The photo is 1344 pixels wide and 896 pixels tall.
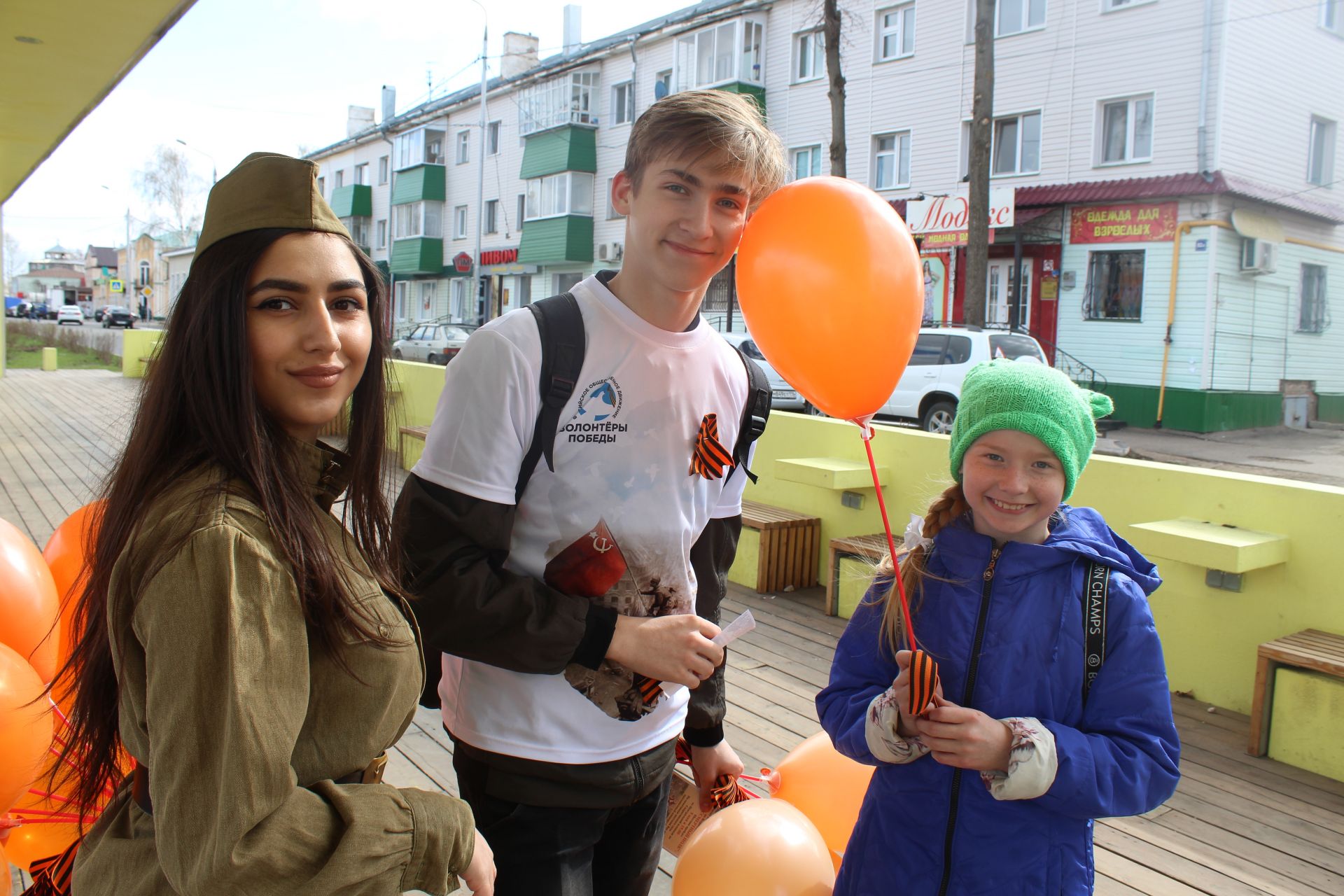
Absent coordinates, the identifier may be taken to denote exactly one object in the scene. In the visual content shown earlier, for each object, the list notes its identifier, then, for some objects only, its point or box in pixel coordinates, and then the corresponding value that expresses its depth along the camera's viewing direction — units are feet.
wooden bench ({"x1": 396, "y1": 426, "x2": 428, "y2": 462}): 31.53
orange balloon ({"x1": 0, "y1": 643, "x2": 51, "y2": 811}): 7.14
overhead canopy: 14.94
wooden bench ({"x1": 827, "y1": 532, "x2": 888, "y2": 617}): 16.79
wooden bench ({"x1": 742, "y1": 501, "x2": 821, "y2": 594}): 18.97
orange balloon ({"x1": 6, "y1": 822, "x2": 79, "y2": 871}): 7.64
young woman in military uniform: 3.05
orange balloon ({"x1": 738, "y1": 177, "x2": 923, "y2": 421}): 5.51
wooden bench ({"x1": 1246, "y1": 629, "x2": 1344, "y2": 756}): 11.86
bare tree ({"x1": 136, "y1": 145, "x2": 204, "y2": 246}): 198.80
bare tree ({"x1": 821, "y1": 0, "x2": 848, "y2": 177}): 46.68
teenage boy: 4.78
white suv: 42.86
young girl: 4.92
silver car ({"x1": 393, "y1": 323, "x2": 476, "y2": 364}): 80.18
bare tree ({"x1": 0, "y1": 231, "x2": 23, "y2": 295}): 281.54
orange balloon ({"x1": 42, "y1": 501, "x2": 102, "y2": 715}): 10.58
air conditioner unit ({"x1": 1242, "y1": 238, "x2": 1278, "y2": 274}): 50.65
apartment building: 50.11
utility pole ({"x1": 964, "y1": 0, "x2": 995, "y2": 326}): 42.06
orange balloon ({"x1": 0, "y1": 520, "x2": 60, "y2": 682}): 9.20
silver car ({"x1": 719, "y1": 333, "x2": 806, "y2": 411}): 49.73
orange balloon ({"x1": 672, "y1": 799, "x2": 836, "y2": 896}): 6.25
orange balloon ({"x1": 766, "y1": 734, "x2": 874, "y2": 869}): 7.50
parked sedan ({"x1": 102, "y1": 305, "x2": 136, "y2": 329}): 166.09
